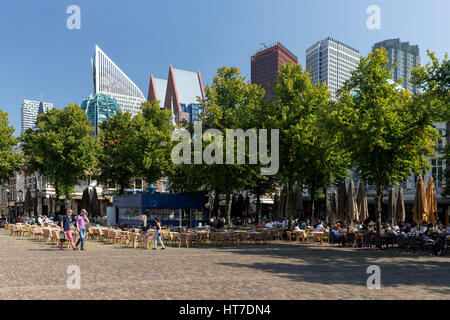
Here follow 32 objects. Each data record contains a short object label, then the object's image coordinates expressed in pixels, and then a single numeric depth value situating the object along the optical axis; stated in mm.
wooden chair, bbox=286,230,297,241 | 28192
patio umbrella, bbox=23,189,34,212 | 49022
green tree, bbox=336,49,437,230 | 21594
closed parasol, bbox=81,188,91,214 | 44500
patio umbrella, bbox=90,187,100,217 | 44688
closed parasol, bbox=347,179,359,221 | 29344
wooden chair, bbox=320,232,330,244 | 27328
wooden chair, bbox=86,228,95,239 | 27773
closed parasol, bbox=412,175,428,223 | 25234
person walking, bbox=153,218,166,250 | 21981
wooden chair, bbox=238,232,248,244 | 25406
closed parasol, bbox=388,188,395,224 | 29484
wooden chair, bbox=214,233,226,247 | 23766
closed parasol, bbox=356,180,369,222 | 30000
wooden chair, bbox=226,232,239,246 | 24306
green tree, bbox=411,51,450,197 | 19781
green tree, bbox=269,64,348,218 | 26625
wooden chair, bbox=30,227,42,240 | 27703
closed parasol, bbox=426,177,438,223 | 25312
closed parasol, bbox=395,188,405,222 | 28516
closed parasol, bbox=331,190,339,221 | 31792
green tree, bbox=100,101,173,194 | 44094
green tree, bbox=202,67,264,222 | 29922
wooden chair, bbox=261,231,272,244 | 25688
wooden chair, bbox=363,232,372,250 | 22688
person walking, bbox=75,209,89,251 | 20891
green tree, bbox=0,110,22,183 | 46806
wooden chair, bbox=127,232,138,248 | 22844
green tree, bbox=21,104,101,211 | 43844
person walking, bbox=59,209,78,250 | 20881
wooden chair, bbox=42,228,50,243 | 24375
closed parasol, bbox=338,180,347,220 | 30261
